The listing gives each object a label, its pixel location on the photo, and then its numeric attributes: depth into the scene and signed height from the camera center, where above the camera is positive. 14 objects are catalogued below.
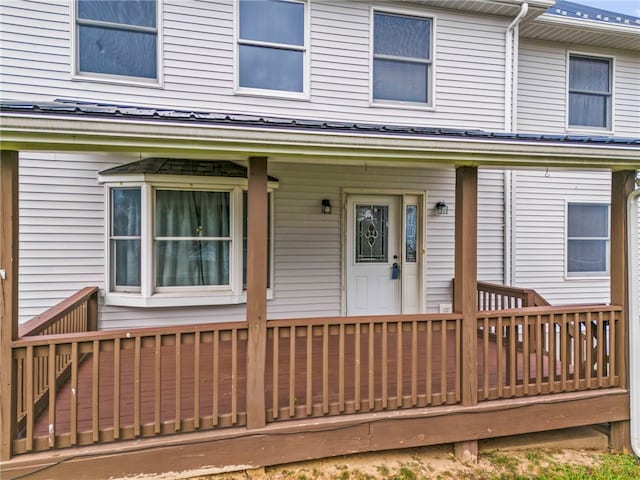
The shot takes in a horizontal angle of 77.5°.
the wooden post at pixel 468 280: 3.58 -0.36
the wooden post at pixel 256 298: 3.19 -0.48
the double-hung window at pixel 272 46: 5.43 +2.66
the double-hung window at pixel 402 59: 5.94 +2.71
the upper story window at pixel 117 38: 4.91 +2.51
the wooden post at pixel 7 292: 2.72 -0.38
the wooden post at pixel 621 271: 3.90 -0.30
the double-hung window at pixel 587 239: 6.91 +0.02
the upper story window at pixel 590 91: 7.04 +2.64
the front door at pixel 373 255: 5.95 -0.24
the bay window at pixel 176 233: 4.89 +0.07
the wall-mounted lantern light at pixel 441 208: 6.08 +0.48
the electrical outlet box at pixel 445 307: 6.16 -1.04
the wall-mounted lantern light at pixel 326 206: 5.67 +0.47
